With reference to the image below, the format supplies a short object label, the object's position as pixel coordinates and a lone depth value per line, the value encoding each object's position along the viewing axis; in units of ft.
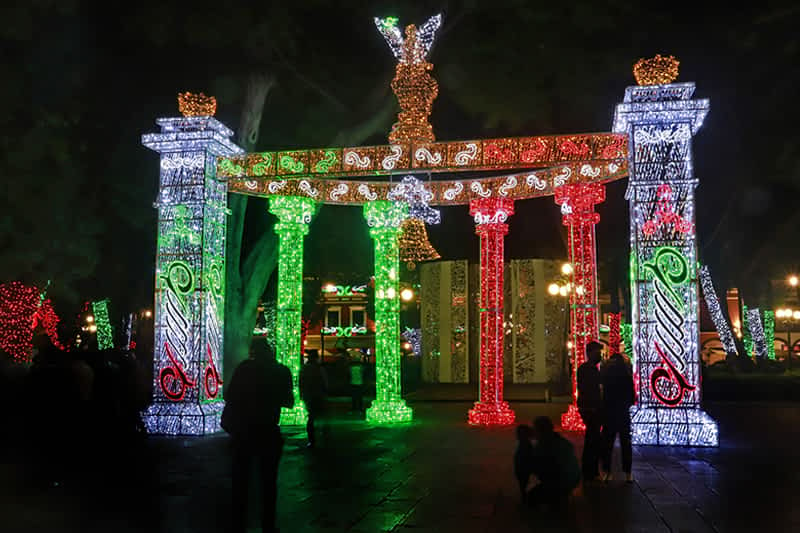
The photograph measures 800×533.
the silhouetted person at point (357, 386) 56.49
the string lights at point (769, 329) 105.91
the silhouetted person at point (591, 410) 26.71
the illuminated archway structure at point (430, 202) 34.73
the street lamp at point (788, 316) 145.79
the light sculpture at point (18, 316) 77.56
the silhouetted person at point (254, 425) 19.15
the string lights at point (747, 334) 98.41
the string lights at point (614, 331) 59.60
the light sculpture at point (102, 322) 92.22
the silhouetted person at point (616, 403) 26.68
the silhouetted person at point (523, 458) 22.50
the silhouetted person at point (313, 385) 37.19
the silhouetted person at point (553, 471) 22.15
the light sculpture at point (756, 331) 90.02
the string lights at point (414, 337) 102.08
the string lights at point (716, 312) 78.79
